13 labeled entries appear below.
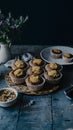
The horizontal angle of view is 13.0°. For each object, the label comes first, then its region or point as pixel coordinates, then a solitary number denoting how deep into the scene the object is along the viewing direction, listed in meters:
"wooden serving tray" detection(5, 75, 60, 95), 1.69
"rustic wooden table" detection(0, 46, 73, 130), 1.46
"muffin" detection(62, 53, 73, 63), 1.96
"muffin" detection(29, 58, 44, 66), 1.86
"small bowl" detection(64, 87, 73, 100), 1.64
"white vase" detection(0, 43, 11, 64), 1.96
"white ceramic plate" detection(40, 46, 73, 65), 1.99
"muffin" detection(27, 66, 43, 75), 1.76
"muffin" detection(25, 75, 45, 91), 1.68
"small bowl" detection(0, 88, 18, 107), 1.56
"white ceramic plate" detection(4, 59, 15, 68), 1.92
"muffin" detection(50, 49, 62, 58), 2.01
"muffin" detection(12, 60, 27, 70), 1.82
